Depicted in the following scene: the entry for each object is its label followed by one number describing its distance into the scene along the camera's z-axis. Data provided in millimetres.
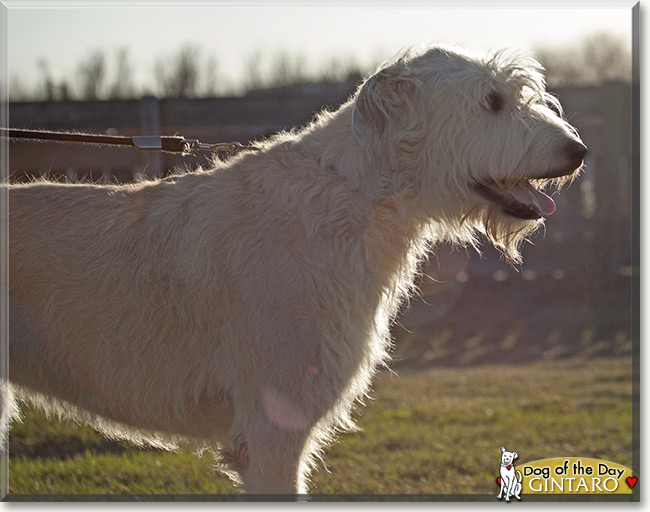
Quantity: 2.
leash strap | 3207
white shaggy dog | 2531
